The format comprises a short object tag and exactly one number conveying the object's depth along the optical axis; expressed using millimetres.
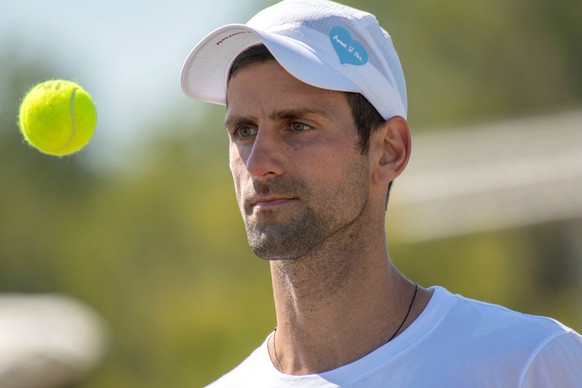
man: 6473
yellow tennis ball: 8031
